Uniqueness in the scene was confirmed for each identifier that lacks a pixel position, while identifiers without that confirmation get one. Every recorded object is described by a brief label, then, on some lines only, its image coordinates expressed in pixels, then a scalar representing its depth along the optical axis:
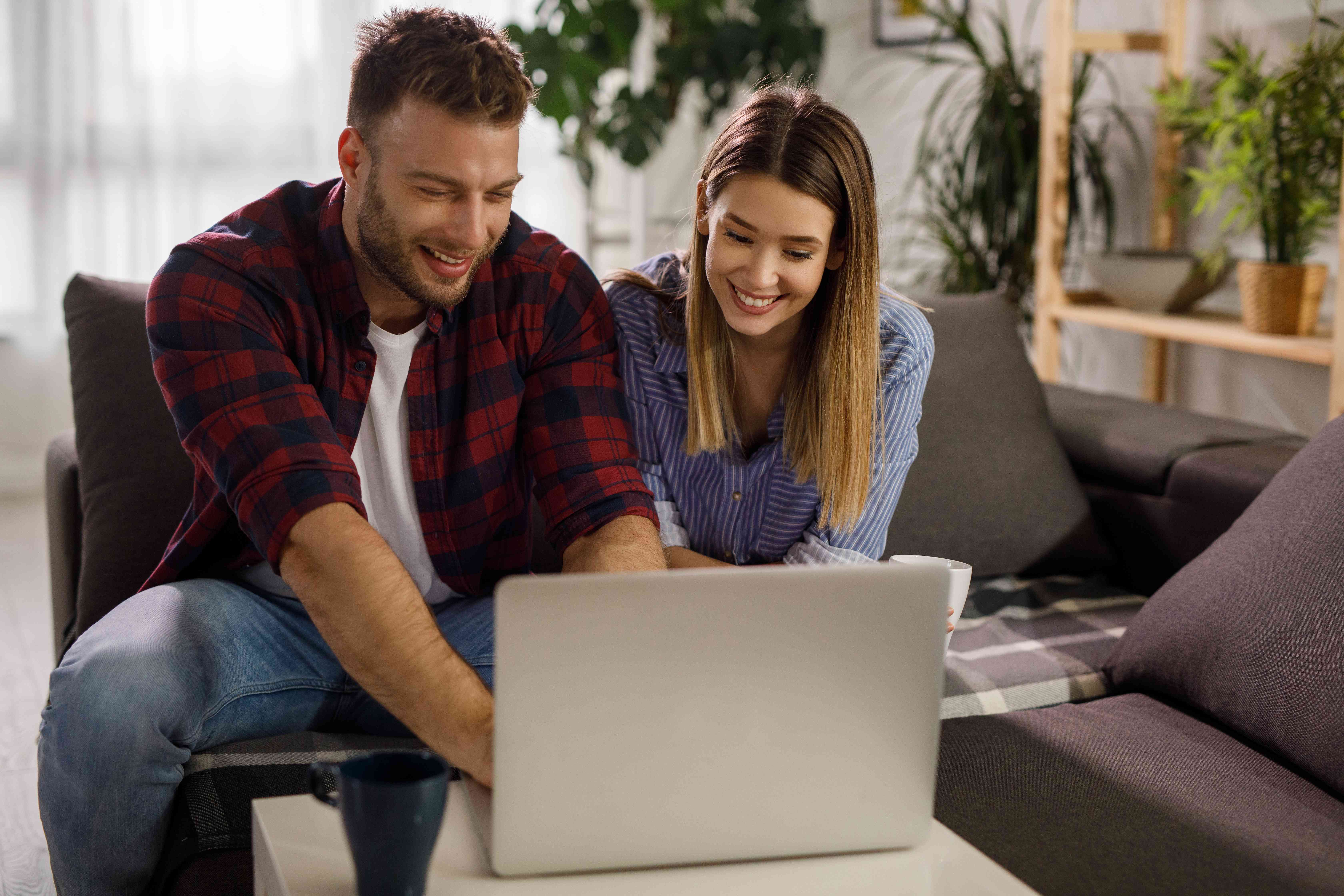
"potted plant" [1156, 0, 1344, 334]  2.11
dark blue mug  0.73
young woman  1.35
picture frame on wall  3.71
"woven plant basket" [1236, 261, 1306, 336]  2.18
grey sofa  1.32
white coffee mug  1.23
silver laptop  0.77
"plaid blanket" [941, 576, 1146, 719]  1.48
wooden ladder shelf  2.62
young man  1.13
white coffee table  0.82
